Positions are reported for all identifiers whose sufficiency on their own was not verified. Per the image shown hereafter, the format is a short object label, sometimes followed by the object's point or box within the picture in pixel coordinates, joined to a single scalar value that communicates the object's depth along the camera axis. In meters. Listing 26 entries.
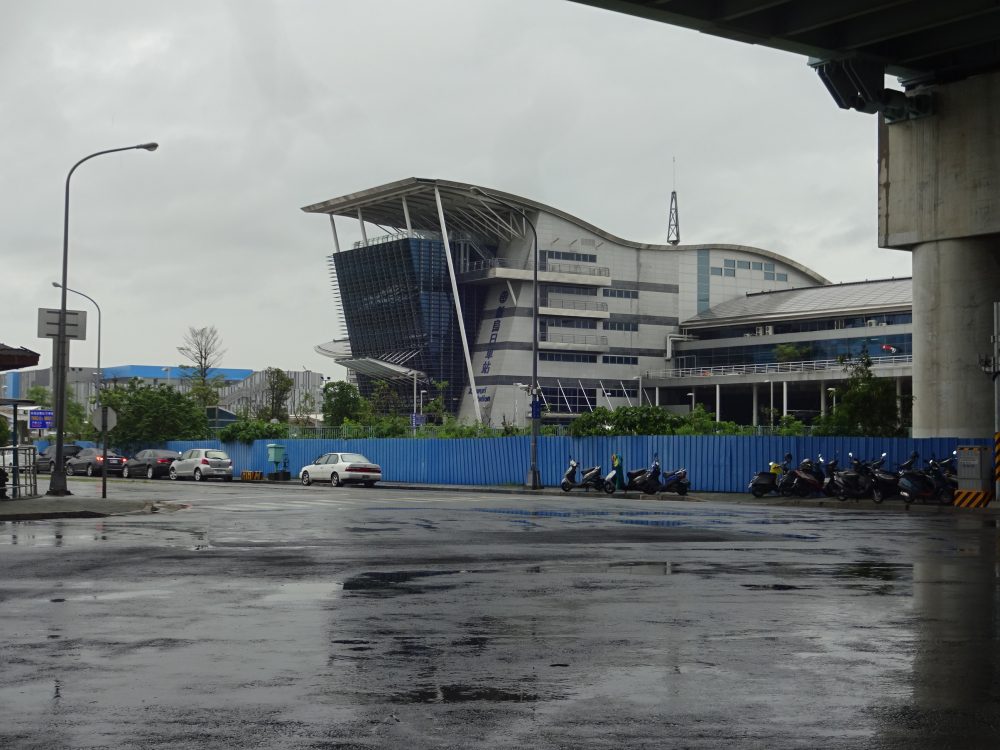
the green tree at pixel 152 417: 72.56
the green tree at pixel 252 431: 65.00
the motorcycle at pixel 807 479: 34.72
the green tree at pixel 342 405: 106.25
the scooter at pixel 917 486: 31.17
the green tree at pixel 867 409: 39.09
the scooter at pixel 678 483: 38.34
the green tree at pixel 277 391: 109.31
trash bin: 59.65
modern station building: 114.06
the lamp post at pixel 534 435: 44.53
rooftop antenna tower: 148.68
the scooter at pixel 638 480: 39.31
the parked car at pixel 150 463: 57.88
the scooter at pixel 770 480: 36.22
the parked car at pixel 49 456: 61.19
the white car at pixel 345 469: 47.91
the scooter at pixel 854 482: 32.78
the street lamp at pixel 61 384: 32.06
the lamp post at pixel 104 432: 32.59
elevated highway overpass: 34.38
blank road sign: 32.81
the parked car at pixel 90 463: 59.42
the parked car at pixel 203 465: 55.12
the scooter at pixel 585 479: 41.66
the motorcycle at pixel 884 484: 32.16
